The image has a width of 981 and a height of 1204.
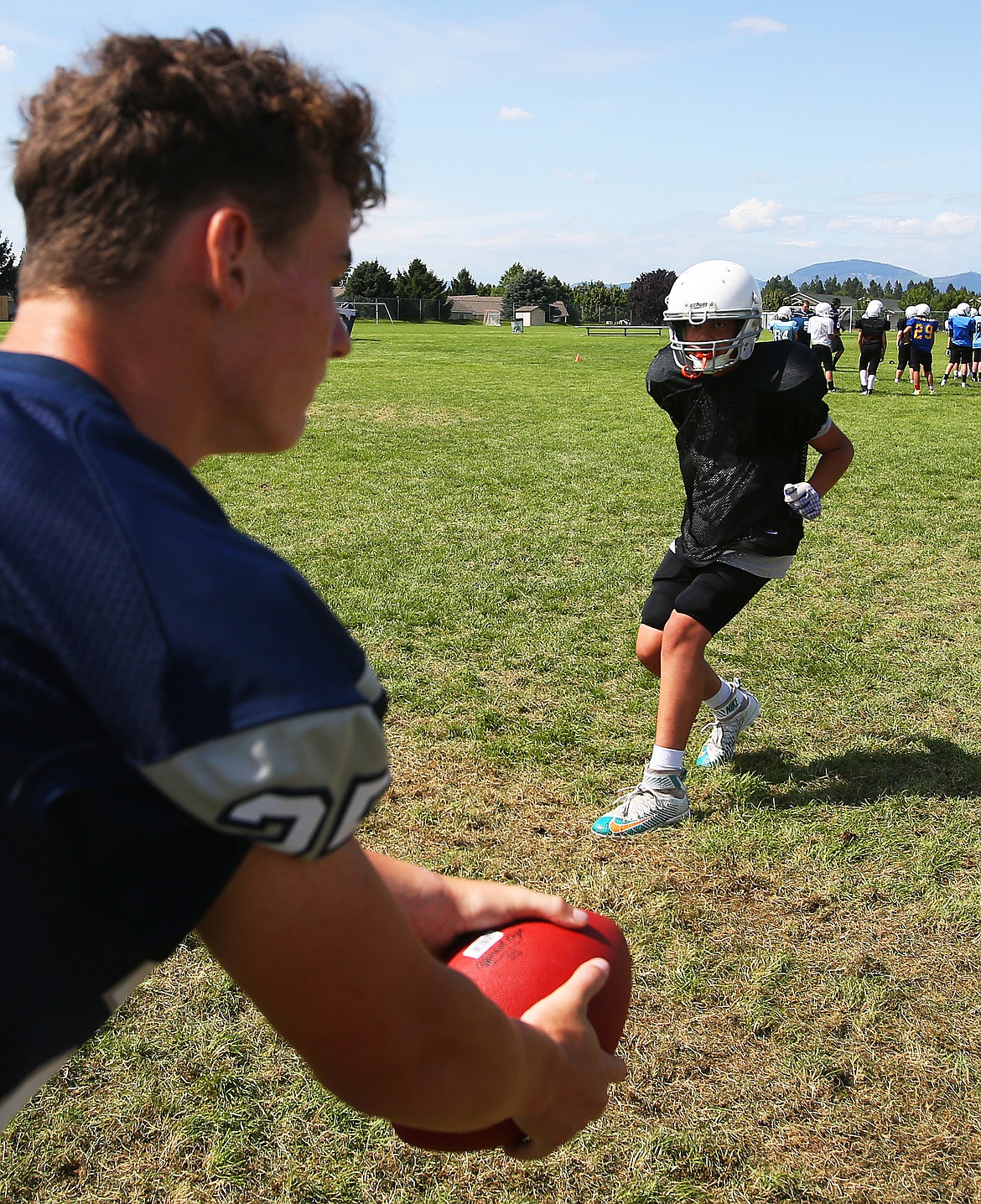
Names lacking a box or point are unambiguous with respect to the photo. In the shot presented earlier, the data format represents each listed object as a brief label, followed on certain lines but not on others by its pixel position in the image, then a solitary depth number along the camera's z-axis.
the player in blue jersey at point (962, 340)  22.03
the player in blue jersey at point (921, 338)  20.36
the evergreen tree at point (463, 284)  96.69
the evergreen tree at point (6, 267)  61.47
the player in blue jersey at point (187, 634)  0.89
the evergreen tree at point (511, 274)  99.22
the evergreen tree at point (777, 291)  100.69
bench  59.42
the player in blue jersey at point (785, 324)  23.25
